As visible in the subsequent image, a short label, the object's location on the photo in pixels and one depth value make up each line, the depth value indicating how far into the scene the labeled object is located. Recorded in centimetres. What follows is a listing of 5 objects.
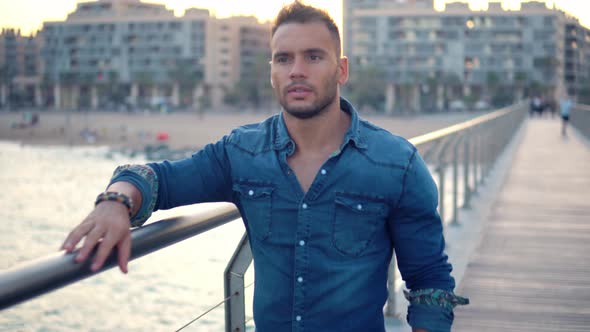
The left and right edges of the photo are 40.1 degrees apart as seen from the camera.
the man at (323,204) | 197
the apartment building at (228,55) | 11069
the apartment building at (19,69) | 12456
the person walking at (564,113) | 2520
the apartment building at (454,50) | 9712
